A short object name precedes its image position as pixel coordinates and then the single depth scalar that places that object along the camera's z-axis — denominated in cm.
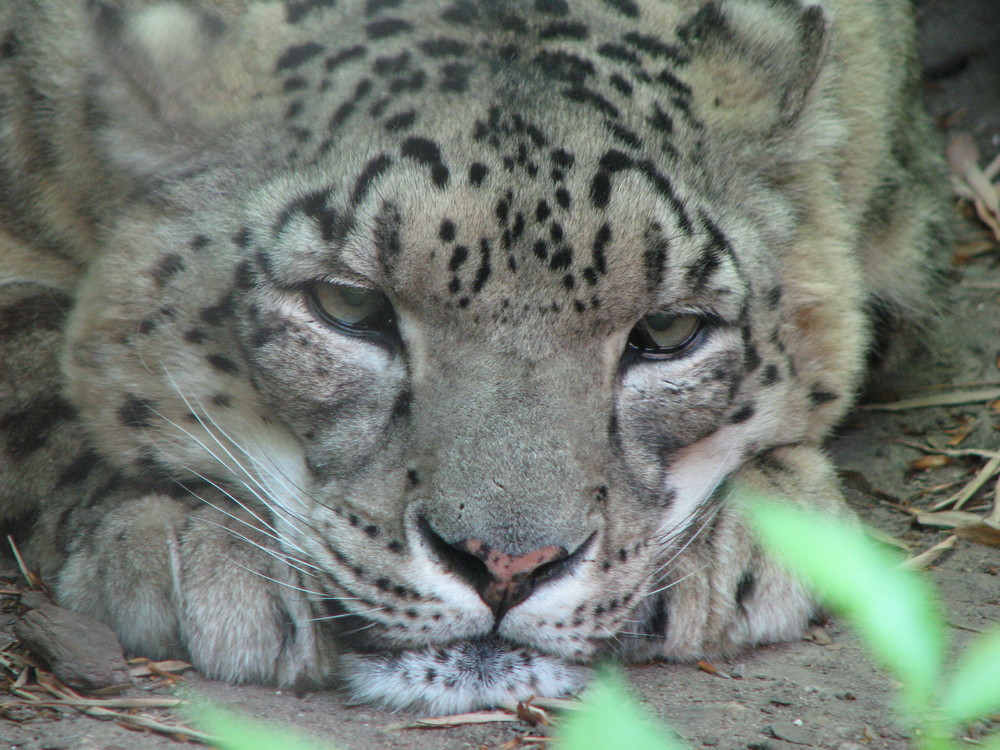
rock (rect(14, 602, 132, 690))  546
